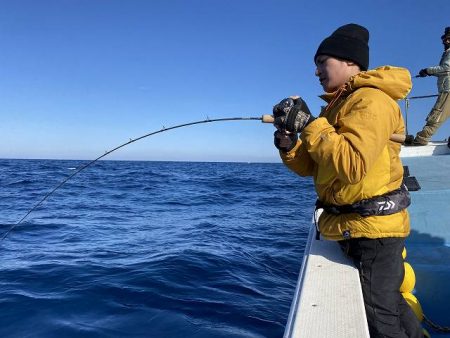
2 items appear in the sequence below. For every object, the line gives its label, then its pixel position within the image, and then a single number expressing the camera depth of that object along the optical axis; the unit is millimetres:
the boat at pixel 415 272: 1757
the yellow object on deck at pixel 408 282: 2691
